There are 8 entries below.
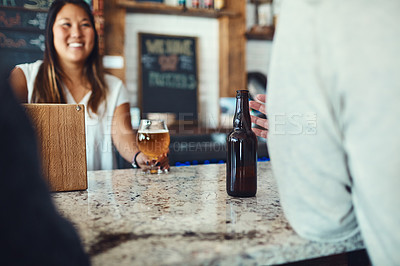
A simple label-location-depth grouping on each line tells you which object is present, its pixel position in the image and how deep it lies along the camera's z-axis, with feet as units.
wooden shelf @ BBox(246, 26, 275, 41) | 12.14
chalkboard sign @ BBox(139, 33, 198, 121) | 11.35
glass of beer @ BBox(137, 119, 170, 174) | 3.65
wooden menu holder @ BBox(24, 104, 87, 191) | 2.67
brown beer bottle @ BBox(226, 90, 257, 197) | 2.48
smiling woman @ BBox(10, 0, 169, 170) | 5.40
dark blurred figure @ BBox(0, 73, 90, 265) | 0.99
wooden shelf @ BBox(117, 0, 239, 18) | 10.62
